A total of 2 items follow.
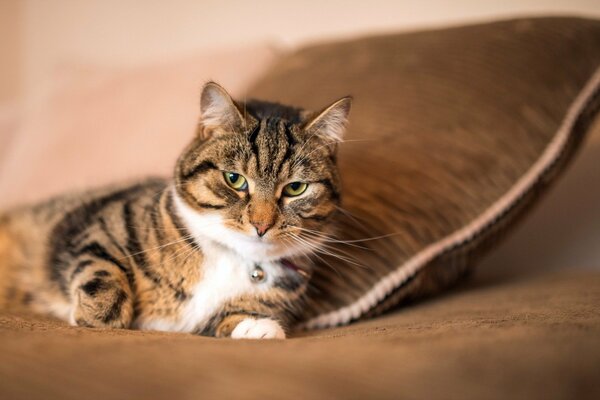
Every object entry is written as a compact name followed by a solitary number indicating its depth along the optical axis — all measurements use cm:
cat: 47
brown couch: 32
